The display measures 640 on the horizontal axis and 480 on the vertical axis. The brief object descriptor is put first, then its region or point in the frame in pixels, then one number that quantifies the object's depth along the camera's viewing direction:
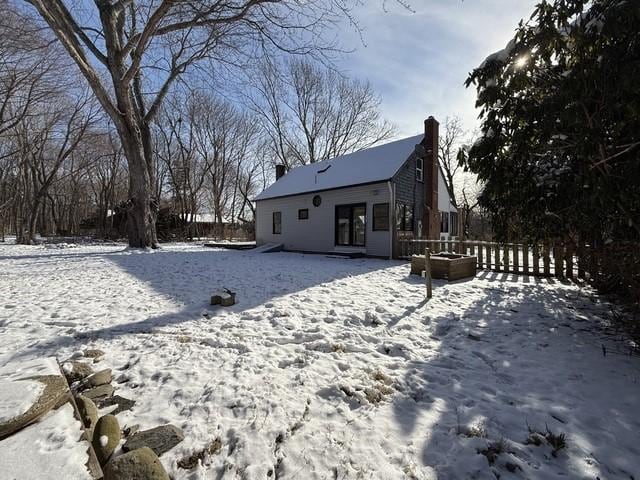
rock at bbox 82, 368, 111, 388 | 2.28
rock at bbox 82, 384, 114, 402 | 2.10
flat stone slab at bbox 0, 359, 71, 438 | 1.47
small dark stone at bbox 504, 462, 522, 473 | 1.61
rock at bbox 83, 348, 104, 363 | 2.73
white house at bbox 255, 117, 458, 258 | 11.97
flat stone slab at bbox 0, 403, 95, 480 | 1.22
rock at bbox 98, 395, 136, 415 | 2.02
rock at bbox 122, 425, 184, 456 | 1.65
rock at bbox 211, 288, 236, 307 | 4.50
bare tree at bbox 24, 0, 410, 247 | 8.98
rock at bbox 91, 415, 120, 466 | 1.58
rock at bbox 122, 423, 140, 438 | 1.77
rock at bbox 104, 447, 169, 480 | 1.39
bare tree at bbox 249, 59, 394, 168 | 25.17
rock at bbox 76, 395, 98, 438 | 1.77
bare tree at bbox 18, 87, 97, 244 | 17.45
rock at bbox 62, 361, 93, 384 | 2.36
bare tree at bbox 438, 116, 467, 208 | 30.52
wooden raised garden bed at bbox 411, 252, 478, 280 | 6.87
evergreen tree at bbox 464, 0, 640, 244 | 2.61
